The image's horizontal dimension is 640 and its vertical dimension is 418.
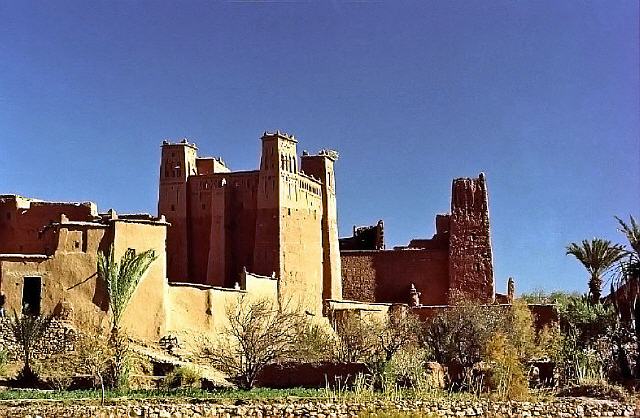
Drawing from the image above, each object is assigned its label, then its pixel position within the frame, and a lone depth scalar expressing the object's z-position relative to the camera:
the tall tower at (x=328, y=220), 47.19
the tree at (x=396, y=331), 30.19
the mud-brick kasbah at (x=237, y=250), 29.81
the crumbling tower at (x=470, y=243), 47.84
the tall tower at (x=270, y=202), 42.81
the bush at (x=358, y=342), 30.93
